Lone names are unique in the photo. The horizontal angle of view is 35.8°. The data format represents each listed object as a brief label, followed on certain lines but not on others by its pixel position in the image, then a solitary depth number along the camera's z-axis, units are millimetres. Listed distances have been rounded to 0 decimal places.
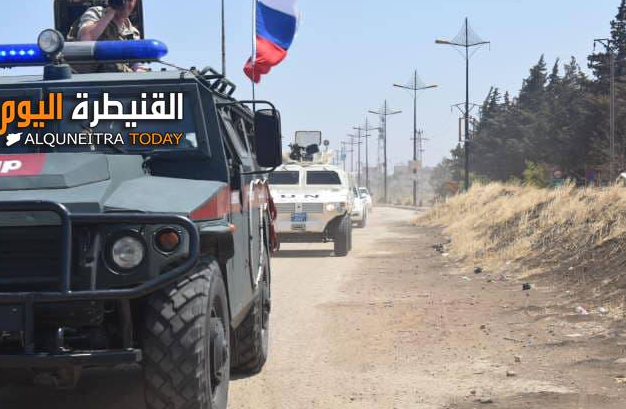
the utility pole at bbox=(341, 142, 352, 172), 138750
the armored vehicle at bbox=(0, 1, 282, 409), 4270
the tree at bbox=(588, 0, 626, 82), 49188
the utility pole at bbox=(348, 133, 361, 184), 126438
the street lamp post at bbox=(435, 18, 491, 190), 42812
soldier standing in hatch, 6641
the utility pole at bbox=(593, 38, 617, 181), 34775
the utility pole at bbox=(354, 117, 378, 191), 110688
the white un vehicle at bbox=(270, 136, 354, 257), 18766
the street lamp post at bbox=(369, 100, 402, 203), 87788
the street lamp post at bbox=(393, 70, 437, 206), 63372
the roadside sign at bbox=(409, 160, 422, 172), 70312
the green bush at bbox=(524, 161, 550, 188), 50994
